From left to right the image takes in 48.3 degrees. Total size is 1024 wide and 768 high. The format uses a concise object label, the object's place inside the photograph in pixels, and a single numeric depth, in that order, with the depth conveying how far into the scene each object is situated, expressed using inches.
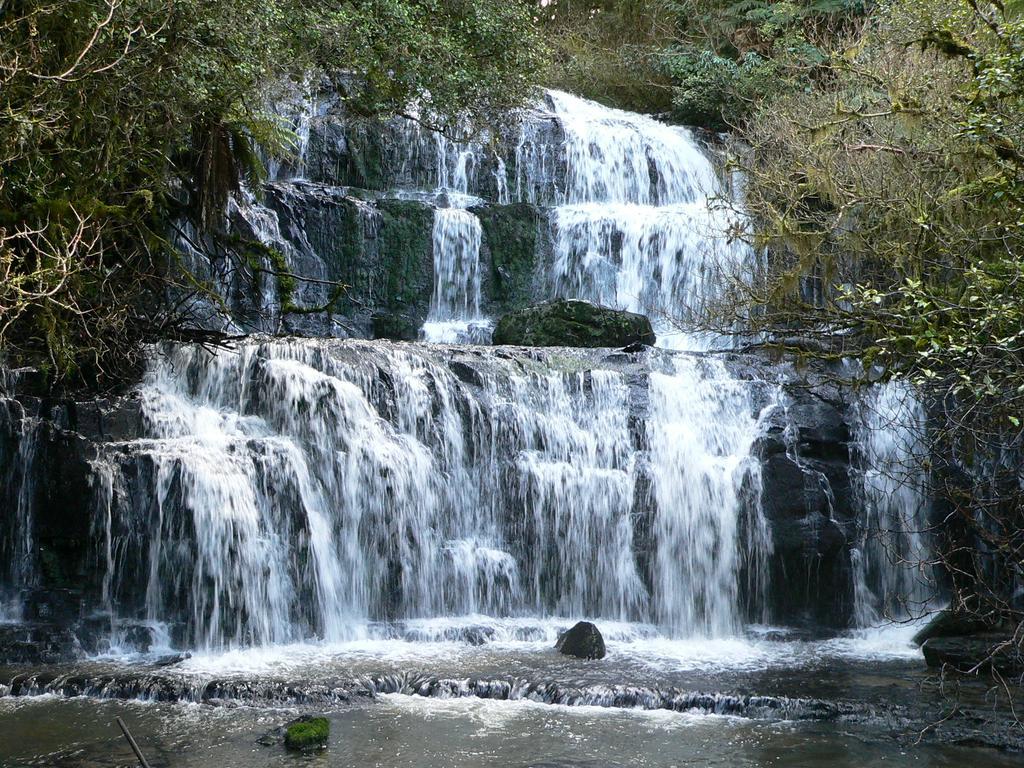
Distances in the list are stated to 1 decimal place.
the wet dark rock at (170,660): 433.7
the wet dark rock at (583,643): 463.2
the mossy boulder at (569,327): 681.6
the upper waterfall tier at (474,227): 759.7
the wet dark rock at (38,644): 431.2
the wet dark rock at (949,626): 485.1
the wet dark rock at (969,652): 442.3
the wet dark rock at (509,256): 802.2
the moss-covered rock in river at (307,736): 341.7
